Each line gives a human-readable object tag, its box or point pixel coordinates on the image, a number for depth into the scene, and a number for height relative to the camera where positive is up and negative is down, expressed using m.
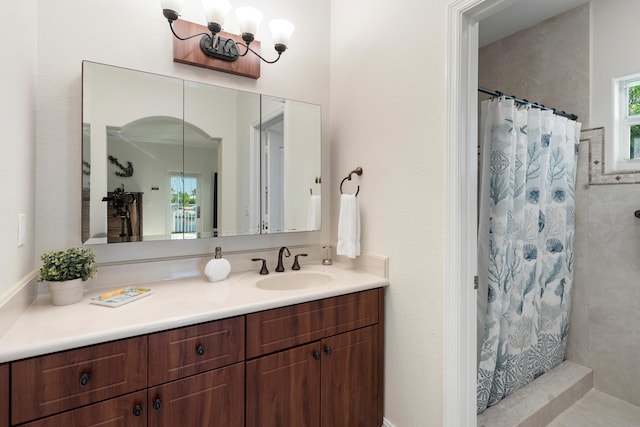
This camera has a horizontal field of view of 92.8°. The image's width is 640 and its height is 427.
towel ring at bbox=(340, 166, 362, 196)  1.79 +0.24
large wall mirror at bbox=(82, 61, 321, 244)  1.39 +0.28
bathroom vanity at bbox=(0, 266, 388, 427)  0.90 -0.53
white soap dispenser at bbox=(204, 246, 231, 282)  1.54 -0.29
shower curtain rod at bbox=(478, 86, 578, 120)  1.75 +0.68
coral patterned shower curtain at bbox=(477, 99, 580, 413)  1.70 -0.17
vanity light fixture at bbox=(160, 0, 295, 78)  1.45 +0.93
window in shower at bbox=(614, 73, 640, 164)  2.02 +0.62
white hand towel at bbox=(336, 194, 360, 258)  1.73 -0.08
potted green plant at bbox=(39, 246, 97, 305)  1.16 -0.24
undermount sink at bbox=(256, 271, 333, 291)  1.70 -0.39
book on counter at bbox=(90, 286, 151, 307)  1.20 -0.35
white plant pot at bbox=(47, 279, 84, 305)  1.17 -0.31
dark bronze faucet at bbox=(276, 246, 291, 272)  1.82 -0.29
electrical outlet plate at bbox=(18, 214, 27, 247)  1.10 -0.07
